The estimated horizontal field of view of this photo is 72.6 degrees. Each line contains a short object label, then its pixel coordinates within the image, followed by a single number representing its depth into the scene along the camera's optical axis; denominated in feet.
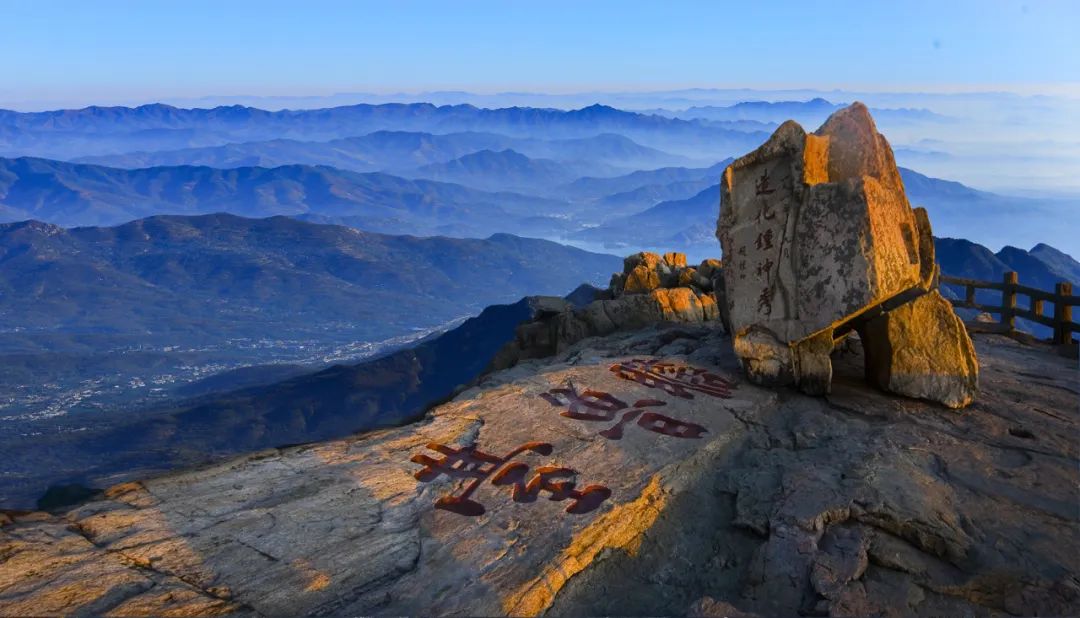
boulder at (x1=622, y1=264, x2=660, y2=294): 58.59
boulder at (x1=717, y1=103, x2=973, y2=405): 30.50
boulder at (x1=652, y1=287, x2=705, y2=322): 52.90
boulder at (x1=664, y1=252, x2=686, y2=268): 64.27
